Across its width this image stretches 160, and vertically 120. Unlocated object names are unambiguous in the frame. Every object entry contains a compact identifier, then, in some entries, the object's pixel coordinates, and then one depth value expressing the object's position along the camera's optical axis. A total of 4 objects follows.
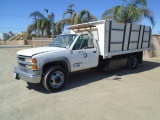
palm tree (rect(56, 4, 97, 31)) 18.92
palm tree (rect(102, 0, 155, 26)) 13.88
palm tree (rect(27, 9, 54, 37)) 27.81
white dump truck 5.85
